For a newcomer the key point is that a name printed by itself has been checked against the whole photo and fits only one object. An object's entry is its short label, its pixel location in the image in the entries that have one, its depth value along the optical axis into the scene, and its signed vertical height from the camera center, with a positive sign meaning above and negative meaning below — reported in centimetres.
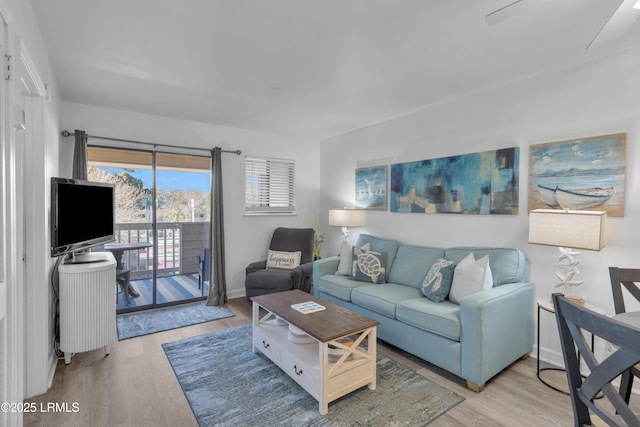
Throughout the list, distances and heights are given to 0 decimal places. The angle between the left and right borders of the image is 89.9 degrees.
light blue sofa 232 -86
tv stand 259 -79
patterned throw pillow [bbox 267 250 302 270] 451 -72
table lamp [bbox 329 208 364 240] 434 -12
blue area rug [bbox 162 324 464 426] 203 -132
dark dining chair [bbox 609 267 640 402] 171 -39
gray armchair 397 -81
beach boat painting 238 +29
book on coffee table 258 -81
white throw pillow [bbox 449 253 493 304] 265 -58
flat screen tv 243 -5
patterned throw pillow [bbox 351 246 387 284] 355 -64
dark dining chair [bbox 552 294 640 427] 85 -44
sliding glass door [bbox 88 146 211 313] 391 -15
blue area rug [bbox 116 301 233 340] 344 -129
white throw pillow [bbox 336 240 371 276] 384 -61
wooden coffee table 210 -106
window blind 485 +38
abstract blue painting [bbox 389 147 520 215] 301 +27
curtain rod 346 +82
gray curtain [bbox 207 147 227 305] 430 -42
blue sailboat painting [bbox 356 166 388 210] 425 +30
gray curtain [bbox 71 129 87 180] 344 +57
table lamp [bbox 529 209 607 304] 214 -17
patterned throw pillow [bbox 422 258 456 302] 283 -64
